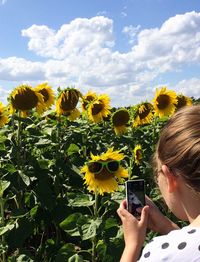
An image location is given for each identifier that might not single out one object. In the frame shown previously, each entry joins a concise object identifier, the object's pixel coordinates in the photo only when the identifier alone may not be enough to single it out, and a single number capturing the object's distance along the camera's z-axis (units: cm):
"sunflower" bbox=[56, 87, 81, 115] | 255
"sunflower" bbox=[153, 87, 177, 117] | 339
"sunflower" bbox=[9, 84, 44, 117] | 232
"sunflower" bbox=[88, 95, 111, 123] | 301
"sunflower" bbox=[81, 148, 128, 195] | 174
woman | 94
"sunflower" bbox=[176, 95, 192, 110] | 351
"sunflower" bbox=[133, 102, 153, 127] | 323
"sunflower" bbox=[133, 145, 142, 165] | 244
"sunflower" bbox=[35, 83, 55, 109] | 284
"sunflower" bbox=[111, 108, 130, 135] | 307
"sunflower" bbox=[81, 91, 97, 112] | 327
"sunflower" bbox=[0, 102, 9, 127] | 250
